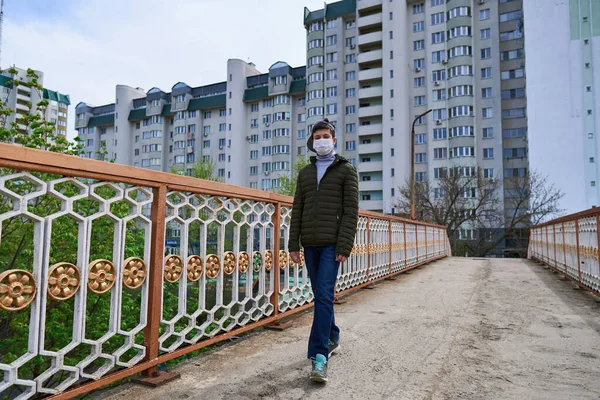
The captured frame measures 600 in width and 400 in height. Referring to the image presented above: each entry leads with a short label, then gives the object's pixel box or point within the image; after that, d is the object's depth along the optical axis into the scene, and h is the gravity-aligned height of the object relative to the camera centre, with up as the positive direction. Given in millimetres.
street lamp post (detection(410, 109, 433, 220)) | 19552 +1502
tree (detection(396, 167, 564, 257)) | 37312 +1786
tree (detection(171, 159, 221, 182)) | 39250 +5292
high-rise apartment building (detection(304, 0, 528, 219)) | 46906 +16954
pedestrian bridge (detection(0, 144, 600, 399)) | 2400 -1010
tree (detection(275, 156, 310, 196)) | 40125 +4213
